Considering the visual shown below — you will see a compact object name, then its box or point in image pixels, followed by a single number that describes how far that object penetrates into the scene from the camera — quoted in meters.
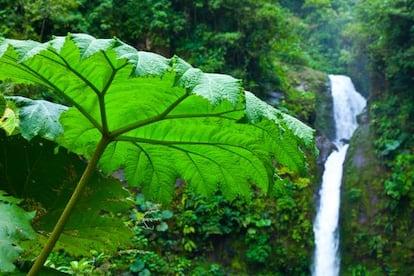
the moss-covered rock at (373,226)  7.21
